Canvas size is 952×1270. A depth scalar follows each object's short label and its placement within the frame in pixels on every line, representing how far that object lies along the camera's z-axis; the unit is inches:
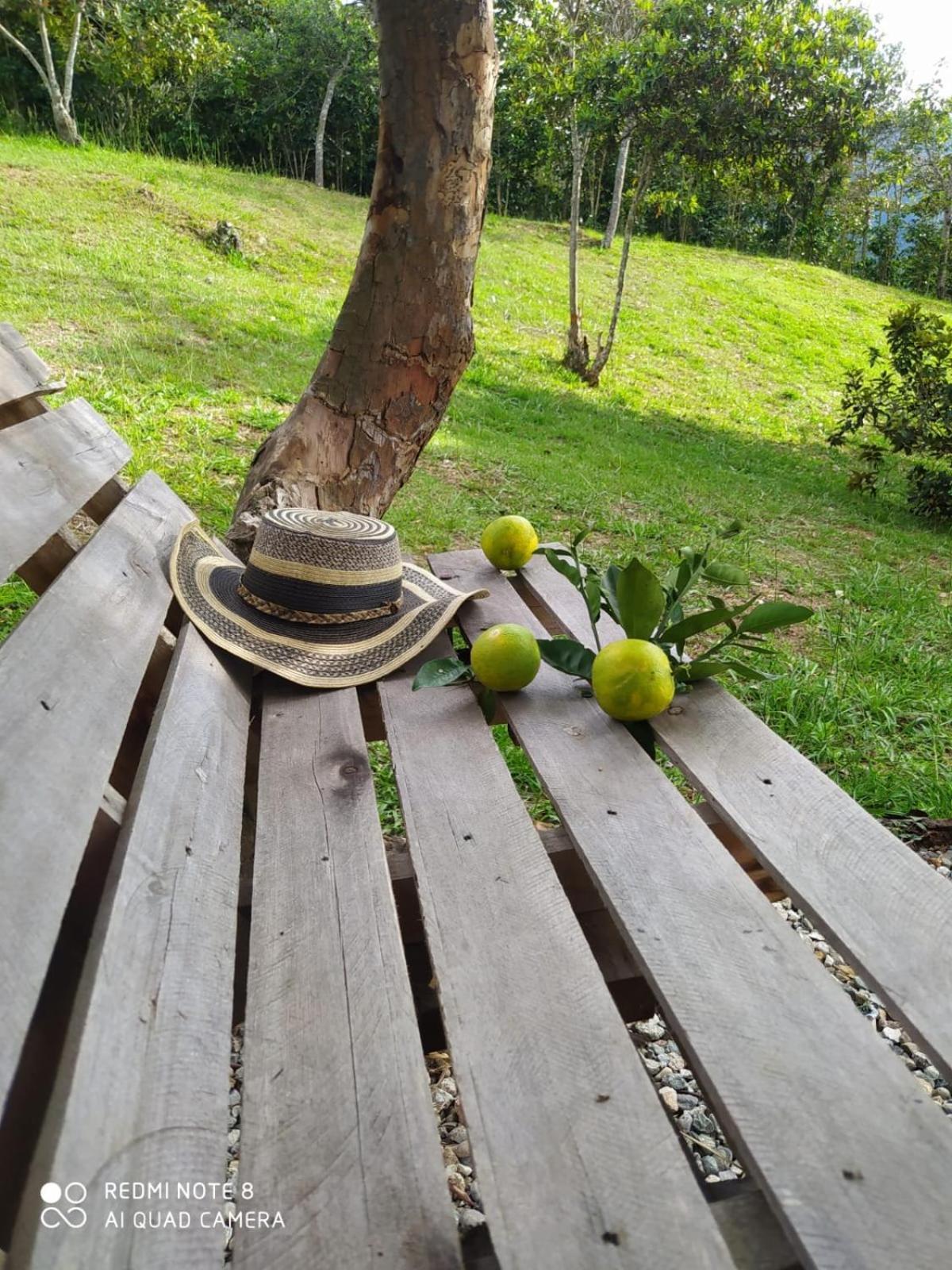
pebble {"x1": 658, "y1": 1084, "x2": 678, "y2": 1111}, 70.7
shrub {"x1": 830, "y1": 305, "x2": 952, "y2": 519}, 281.1
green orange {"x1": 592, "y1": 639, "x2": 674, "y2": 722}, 54.7
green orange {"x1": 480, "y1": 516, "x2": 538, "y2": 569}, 83.6
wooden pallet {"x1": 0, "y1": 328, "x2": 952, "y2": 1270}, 27.0
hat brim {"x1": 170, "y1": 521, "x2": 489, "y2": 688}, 65.3
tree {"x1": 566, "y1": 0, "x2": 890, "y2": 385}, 316.5
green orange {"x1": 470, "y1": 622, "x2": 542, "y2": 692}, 58.4
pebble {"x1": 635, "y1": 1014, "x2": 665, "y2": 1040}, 76.8
